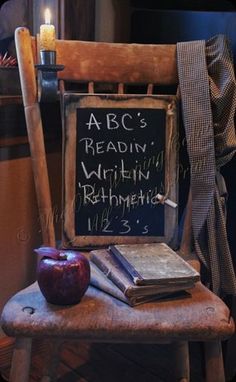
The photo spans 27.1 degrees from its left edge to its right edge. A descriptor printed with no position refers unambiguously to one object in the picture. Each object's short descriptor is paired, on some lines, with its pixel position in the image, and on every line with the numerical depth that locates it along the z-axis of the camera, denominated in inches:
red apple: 32.6
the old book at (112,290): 33.8
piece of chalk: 43.2
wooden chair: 31.9
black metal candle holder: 38.4
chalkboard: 42.1
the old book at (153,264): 34.1
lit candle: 38.2
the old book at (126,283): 33.6
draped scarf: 41.2
